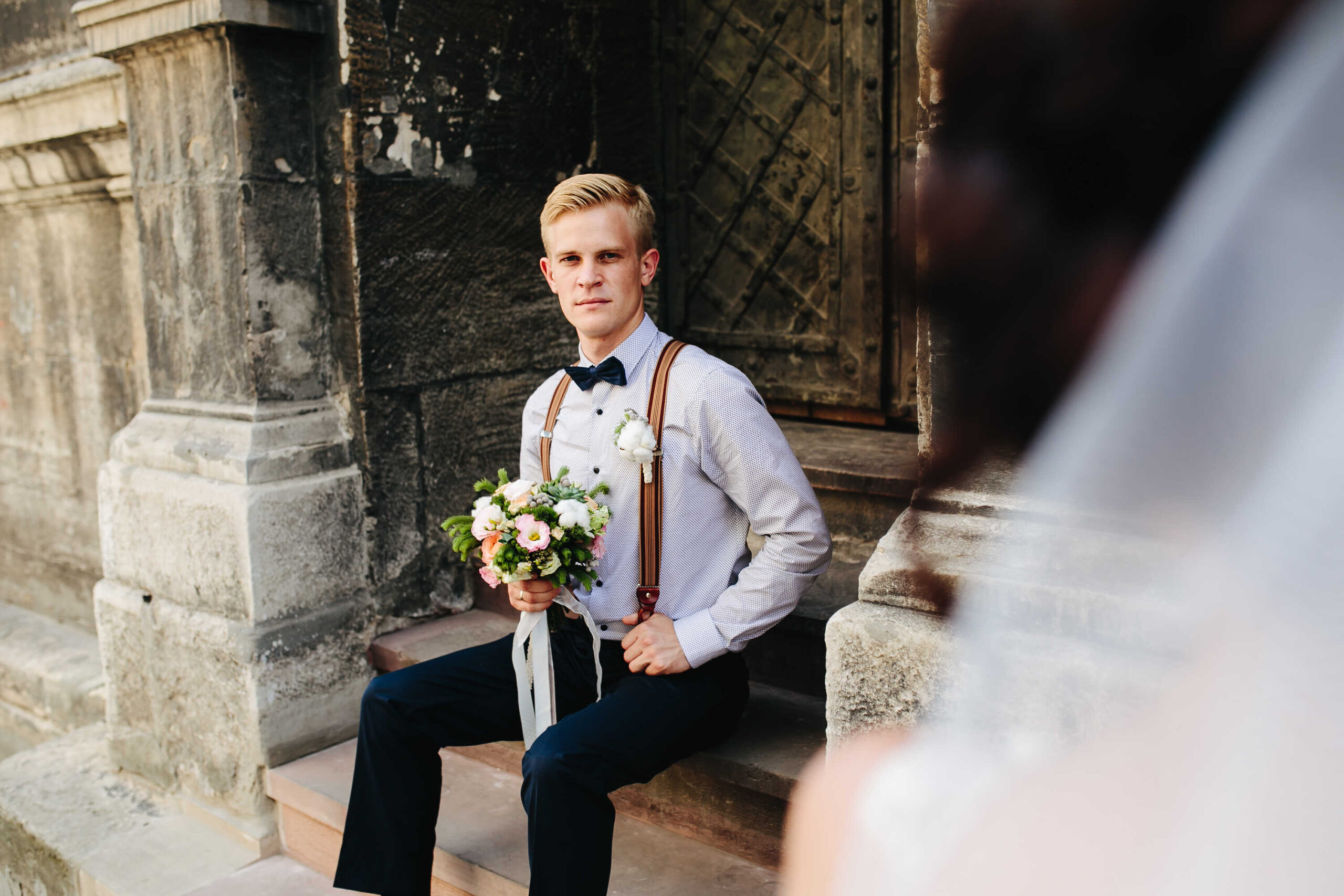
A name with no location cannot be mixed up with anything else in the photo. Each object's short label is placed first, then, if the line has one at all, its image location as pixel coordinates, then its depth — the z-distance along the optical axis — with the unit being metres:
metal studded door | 3.28
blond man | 2.08
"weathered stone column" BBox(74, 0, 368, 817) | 2.91
